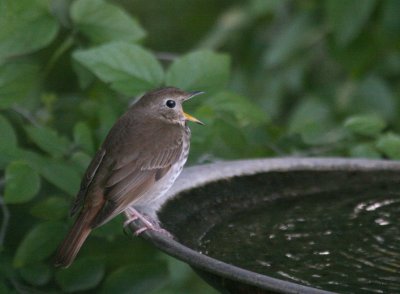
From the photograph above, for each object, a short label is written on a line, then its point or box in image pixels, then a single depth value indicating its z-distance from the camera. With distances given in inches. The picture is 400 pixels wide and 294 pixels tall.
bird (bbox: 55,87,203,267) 268.4
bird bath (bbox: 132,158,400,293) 223.8
